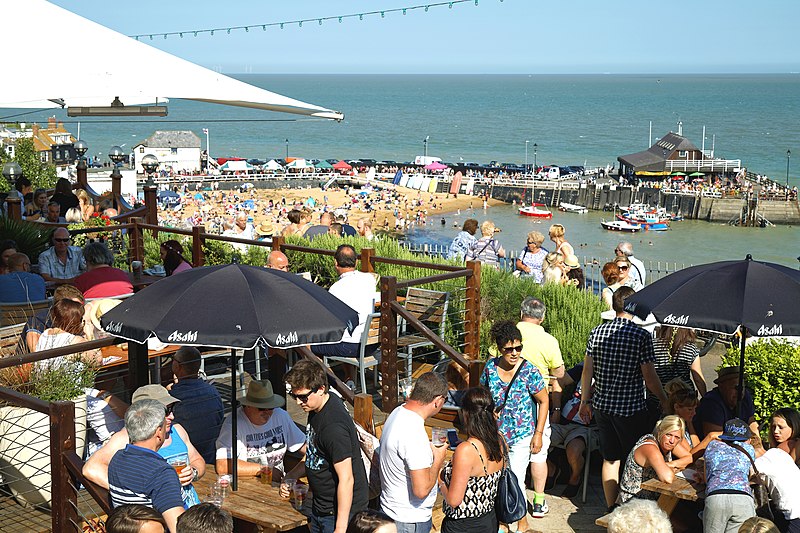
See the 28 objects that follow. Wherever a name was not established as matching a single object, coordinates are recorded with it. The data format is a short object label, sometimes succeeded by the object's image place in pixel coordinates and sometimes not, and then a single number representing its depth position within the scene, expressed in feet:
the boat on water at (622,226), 231.50
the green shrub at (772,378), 22.07
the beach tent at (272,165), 316.40
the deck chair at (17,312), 24.76
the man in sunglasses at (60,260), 31.73
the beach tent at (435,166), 320.09
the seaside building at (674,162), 294.05
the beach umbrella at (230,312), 16.21
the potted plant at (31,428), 17.11
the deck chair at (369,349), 25.52
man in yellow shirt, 22.20
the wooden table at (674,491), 17.58
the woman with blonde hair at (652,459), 18.29
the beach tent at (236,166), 309.22
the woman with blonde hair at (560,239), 36.24
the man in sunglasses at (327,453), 14.44
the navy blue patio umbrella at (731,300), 18.62
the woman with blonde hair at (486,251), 35.83
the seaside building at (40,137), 236.63
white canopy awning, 20.80
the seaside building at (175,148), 328.90
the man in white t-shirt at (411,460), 15.16
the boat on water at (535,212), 248.11
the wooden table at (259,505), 15.07
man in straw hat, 16.79
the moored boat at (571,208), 264.93
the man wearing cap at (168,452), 14.19
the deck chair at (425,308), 28.32
